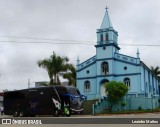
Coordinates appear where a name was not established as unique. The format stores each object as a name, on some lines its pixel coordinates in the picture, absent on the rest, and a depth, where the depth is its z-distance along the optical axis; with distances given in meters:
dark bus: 30.33
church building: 49.56
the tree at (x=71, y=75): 49.78
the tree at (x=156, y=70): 70.06
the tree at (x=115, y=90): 43.03
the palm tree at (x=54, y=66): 47.03
